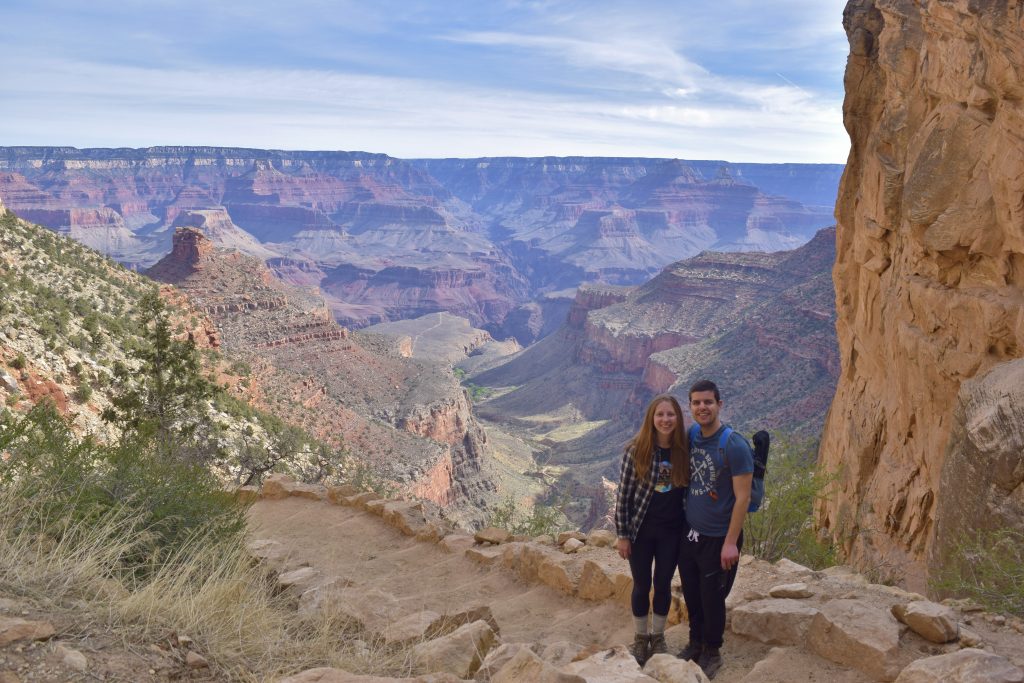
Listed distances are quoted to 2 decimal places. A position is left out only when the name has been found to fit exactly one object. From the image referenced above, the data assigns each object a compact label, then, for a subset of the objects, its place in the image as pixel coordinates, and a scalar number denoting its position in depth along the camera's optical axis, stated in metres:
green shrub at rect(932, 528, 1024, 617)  6.20
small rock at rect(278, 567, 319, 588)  7.70
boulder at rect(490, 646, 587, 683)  4.11
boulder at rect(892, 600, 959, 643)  5.09
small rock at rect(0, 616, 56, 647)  4.03
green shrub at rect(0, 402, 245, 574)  6.52
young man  5.34
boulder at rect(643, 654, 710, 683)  4.70
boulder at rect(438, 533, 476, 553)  10.80
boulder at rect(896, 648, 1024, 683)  4.13
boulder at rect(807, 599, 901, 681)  4.90
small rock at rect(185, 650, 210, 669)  4.46
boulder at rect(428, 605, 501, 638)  6.33
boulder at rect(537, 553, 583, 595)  8.27
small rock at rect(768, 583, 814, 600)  6.19
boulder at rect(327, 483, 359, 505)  13.63
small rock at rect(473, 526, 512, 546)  10.65
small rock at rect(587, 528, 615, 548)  10.02
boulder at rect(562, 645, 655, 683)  4.45
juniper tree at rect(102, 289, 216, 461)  16.90
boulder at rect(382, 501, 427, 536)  11.73
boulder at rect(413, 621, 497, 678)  5.30
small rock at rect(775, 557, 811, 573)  7.09
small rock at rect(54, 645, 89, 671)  3.99
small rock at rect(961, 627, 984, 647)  5.10
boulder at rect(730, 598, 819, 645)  5.55
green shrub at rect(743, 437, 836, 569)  9.47
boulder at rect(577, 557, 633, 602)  7.54
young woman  5.55
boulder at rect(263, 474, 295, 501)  14.46
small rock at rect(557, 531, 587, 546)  10.40
